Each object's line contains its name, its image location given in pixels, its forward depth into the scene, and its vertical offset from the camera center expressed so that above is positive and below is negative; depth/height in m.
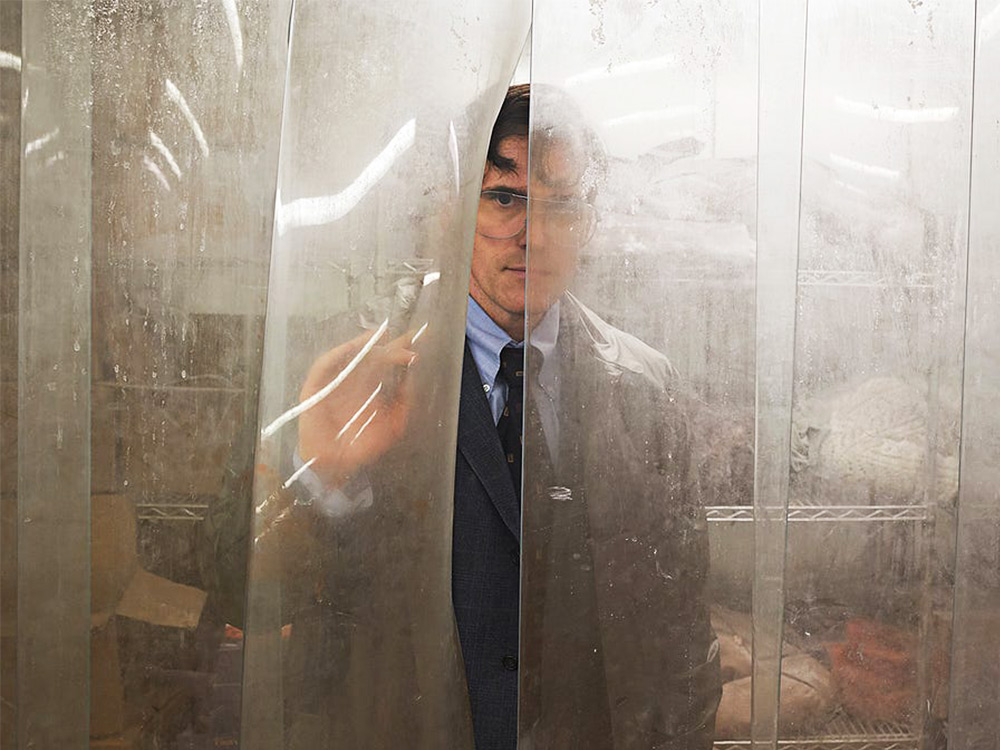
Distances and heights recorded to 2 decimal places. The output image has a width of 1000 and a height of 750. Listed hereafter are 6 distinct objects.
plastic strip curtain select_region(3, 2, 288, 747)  1.07 +0.00
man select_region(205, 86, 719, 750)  1.09 -0.17
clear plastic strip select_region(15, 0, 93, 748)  1.06 -0.05
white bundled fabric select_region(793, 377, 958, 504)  1.14 -0.10
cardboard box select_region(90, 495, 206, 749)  1.09 -0.31
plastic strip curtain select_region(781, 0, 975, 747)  1.13 -0.01
